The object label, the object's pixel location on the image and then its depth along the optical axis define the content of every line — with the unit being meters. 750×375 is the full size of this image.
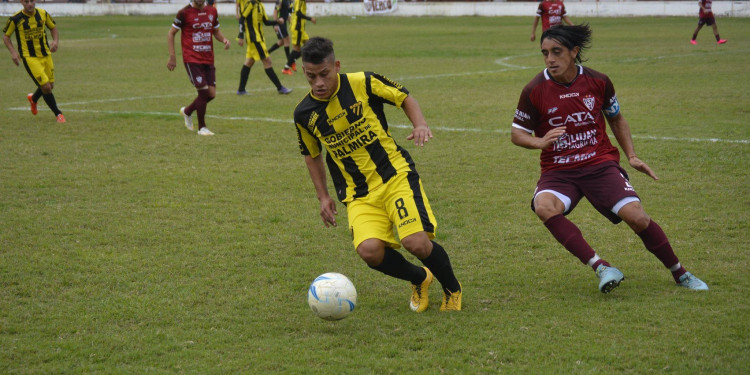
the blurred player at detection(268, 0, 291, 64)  21.08
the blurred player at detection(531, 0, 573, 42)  20.44
